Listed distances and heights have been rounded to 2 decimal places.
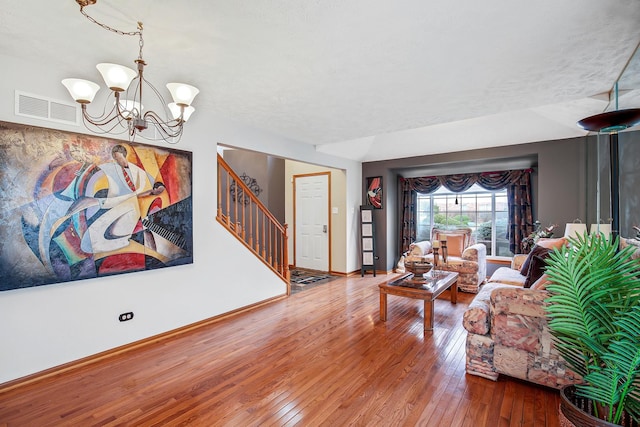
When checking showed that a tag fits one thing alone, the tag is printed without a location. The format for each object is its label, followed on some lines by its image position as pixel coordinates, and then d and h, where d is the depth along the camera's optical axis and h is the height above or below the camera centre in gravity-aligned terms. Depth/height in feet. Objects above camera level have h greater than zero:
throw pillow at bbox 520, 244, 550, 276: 10.54 -1.52
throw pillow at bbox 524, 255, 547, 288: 9.80 -1.97
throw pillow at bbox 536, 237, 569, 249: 13.01 -1.40
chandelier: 5.62 +2.65
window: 19.77 -0.16
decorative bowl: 11.95 -2.18
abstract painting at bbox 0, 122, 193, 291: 7.50 +0.23
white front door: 21.59 -0.62
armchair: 16.35 -2.73
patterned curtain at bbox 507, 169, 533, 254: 17.90 +0.01
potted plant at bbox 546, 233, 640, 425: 4.72 -1.92
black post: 9.29 +0.92
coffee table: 11.10 -2.95
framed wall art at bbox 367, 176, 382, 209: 21.39 +1.45
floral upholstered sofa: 7.11 -3.23
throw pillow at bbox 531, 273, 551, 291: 8.08 -2.02
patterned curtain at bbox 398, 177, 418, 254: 22.15 -0.07
